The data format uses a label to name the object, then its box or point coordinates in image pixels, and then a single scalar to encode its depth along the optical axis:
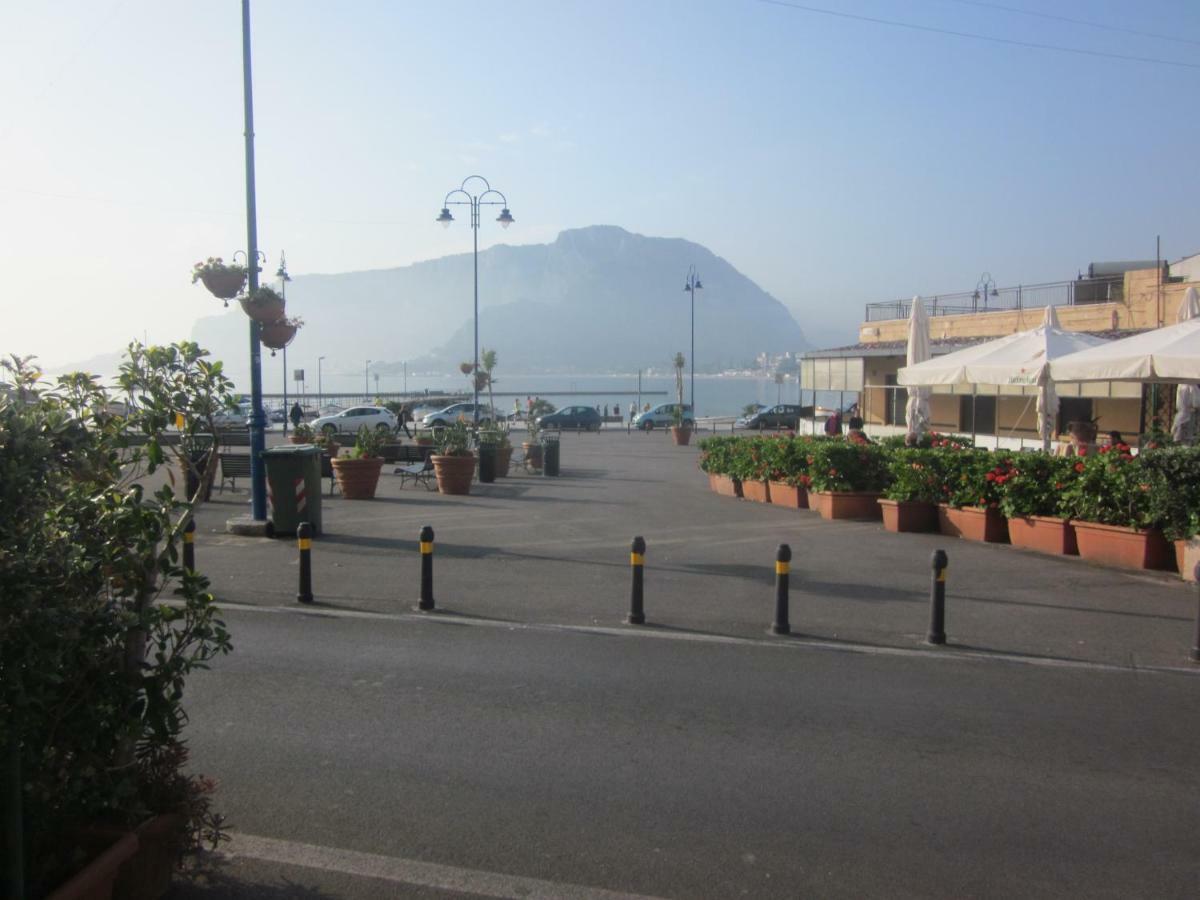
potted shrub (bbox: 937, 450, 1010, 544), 13.66
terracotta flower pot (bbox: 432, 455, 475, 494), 20.19
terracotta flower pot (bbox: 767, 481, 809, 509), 18.20
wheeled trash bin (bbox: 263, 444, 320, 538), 13.33
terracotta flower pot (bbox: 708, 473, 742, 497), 20.69
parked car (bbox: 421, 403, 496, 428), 53.56
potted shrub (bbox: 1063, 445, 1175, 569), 11.50
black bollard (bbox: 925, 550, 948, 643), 8.48
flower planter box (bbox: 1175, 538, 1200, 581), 10.72
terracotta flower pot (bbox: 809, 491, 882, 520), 16.22
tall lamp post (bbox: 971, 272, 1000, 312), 36.78
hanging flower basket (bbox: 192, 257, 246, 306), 12.91
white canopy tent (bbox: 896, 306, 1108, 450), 16.48
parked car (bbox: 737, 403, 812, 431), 52.91
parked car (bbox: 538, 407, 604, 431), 56.88
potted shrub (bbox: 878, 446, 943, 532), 14.59
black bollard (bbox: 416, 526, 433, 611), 9.49
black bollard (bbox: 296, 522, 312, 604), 9.73
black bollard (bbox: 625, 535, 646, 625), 9.04
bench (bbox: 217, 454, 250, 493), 19.55
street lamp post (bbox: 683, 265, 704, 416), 49.98
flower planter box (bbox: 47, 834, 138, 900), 3.39
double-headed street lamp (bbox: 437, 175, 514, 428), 30.88
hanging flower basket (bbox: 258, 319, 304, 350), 13.56
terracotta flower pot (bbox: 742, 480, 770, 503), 19.32
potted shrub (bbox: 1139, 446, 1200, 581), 10.72
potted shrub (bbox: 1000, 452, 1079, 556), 12.60
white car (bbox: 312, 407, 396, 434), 50.00
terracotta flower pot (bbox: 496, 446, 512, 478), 24.34
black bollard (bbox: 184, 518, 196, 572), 9.51
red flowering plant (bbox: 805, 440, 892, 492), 16.33
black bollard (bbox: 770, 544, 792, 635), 8.82
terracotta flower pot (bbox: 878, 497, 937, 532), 14.69
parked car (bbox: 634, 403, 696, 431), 55.72
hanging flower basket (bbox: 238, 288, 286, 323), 13.38
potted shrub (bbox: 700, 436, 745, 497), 20.77
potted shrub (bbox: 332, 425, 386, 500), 18.58
